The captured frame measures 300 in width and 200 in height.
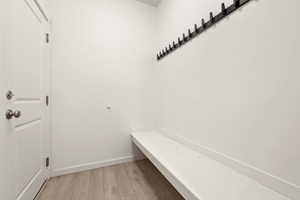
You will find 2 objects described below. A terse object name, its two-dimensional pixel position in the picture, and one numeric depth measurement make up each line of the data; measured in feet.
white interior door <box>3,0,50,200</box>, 3.50
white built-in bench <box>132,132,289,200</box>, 2.83
